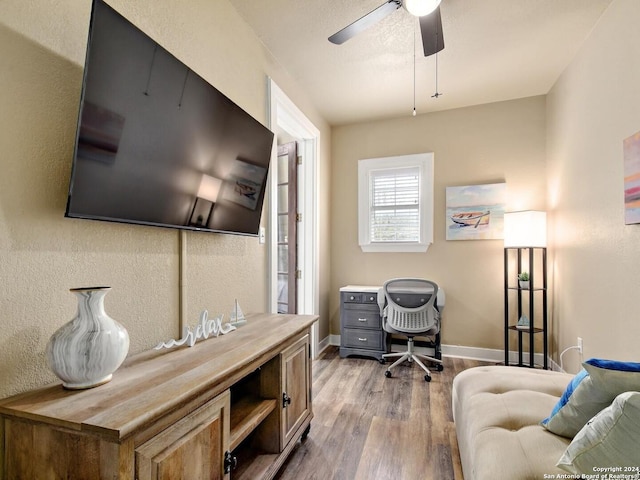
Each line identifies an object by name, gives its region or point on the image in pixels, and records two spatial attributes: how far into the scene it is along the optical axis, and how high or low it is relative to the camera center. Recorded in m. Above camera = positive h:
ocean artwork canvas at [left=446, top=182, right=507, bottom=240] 3.48 +0.37
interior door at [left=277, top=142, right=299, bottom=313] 3.61 +0.21
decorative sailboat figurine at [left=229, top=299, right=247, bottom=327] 1.93 -0.43
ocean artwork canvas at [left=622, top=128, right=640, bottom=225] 1.83 +0.38
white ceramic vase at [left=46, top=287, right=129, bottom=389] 0.96 -0.30
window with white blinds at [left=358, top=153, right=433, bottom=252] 3.77 +0.50
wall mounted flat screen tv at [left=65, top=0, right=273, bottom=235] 1.11 +0.44
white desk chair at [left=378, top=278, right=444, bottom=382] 3.10 -0.62
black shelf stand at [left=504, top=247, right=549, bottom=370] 3.07 -0.47
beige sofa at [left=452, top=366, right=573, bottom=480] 1.11 -0.73
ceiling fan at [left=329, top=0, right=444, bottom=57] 1.80 +1.29
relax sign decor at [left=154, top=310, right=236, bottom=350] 1.50 -0.43
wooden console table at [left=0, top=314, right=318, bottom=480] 0.84 -0.52
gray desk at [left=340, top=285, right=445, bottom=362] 3.52 -0.86
